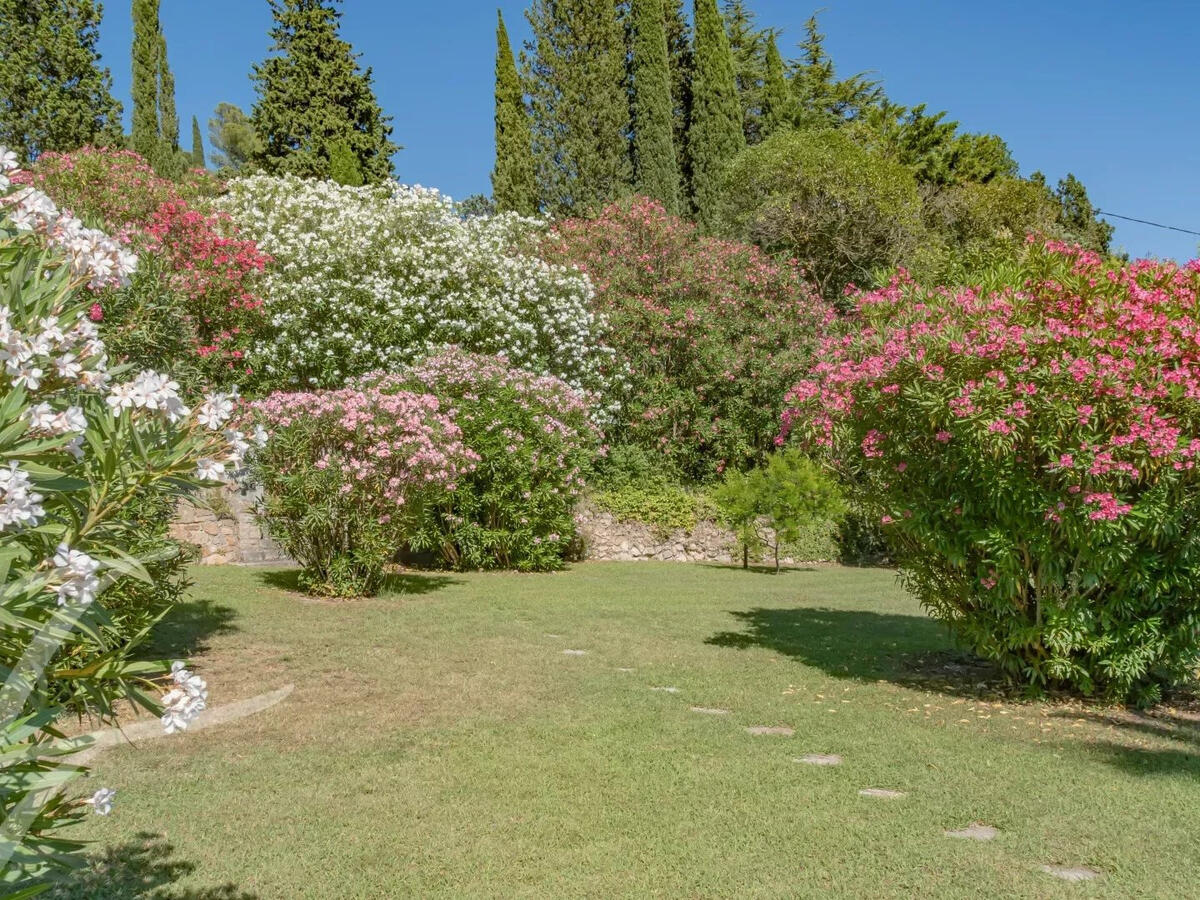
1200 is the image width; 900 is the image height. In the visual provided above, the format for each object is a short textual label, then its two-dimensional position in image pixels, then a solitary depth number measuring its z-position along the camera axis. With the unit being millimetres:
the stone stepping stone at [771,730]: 6081
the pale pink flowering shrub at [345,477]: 10828
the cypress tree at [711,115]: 28594
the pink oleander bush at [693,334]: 19594
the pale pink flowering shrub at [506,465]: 14219
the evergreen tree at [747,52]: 36188
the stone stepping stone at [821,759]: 5453
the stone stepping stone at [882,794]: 4848
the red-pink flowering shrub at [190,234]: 13930
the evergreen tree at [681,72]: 30328
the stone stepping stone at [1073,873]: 3879
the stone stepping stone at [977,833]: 4305
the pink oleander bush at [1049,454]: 6156
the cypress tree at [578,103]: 27062
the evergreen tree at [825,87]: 35781
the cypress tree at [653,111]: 27500
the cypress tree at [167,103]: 27938
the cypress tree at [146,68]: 27000
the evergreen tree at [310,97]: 24766
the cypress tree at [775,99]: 31906
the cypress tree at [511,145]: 25938
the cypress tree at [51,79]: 21453
